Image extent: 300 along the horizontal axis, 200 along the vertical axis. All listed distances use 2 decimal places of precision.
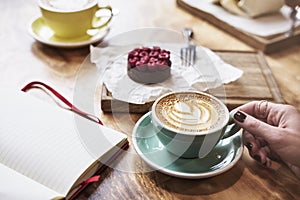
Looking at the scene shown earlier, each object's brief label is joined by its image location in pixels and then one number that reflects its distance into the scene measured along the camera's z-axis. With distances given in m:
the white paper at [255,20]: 1.19
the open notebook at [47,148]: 0.68
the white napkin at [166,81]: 0.93
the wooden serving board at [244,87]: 0.90
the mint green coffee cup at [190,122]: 0.72
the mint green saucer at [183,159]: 0.72
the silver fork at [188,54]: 1.05
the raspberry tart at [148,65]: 0.96
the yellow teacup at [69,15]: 1.07
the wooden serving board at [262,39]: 1.14
